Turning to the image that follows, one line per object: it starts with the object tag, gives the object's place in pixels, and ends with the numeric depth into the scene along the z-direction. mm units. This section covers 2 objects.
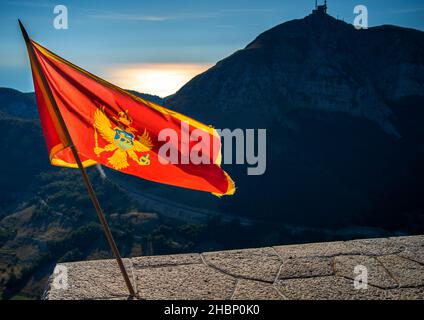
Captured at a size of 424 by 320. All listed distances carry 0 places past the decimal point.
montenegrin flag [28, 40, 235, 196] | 4367
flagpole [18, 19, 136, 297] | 3795
